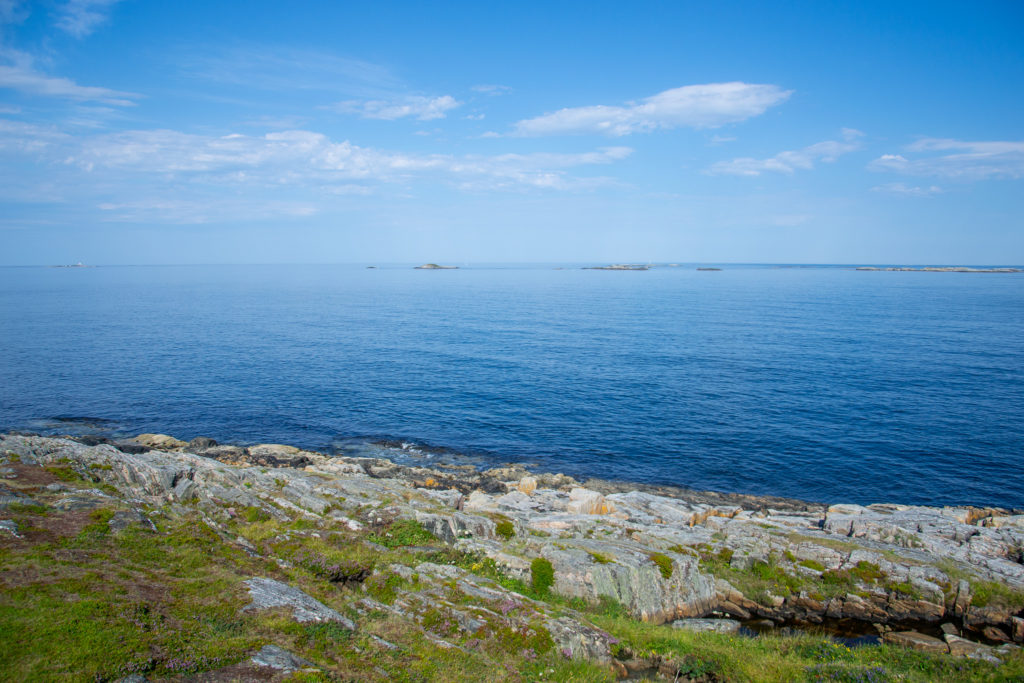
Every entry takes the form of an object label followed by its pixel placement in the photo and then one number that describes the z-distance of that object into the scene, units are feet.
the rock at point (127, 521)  73.67
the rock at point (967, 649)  72.33
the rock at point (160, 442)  160.25
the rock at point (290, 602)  62.23
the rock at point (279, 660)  51.78
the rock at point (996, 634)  82.12
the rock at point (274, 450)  159.79
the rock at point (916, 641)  78.54
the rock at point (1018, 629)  81.25
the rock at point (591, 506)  118.73
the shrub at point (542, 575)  83.97
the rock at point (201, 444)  161.48
